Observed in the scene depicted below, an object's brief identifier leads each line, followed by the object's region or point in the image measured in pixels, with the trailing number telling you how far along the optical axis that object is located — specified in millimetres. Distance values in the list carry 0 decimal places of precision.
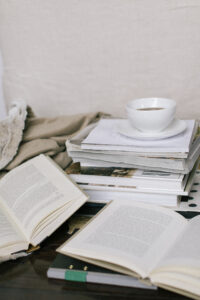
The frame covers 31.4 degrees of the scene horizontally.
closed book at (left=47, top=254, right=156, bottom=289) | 542
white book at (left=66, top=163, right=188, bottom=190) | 718
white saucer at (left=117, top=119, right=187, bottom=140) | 761
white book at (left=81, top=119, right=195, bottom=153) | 723
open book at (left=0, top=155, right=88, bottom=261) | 652
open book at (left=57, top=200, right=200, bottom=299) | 505
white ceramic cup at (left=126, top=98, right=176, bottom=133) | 751
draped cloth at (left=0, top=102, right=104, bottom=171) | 902
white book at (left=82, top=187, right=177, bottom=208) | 731
